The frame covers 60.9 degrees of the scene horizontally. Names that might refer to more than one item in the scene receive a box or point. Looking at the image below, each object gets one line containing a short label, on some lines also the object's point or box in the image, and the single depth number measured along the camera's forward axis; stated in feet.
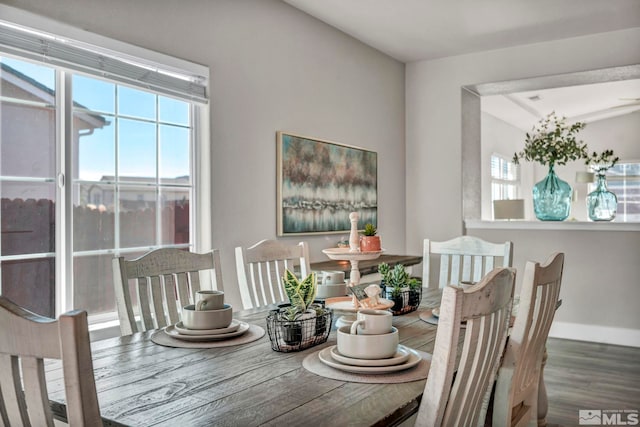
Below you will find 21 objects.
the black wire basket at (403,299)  6.82
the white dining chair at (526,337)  5.16
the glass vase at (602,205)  16.03
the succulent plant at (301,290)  5.35
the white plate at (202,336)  5.41
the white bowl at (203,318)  5.57
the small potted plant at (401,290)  6.82
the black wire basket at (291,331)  5.08
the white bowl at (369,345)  4.52
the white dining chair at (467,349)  3.59
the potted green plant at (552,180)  15.25
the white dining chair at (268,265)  8.37
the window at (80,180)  7.88
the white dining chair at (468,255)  9.27
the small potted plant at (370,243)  6.88
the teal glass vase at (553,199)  15.87
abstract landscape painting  12.67
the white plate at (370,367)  4.38
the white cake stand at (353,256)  6.30
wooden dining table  3.55
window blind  7.58
